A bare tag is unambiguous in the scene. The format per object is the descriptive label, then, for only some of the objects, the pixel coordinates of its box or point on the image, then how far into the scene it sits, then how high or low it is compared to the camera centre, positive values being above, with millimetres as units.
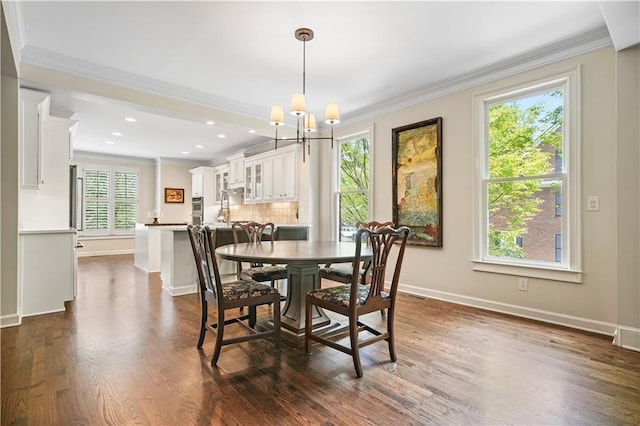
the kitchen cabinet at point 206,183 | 8570 +802
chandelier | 2762 +910
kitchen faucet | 8070 +94
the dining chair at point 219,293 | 2240 -569
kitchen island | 4293 -705
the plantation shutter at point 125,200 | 8570 +369
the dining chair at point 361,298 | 2127 -583
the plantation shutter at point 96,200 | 8164 +346
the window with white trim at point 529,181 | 3113 +338
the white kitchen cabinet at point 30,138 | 3422 +796
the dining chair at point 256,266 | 3146 -547
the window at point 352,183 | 5082 +492
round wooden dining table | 2276 -318
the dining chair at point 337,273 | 3068 -570
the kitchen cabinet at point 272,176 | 5965 +733
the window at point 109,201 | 8180 +336
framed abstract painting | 4093 +436
